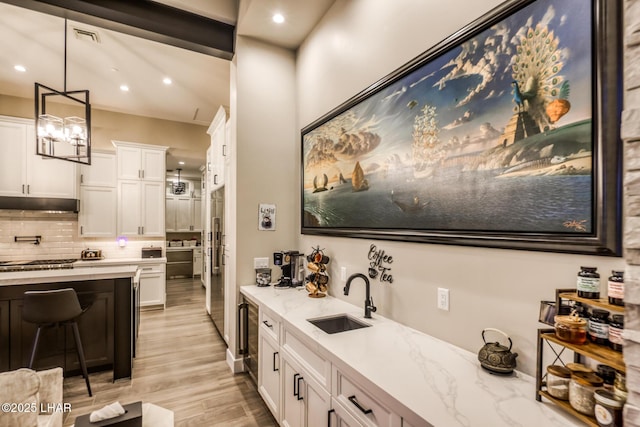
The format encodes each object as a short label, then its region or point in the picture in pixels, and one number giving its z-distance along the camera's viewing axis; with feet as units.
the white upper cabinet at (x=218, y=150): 12.80
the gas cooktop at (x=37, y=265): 13.96
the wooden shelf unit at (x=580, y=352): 2.89
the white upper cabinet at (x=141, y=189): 17.63
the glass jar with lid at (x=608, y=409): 2.78
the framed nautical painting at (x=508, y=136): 3.46
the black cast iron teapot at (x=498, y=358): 4.06
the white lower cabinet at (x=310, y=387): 4.06
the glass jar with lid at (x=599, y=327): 3.17
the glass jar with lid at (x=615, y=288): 2.94
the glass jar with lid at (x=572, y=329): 3.21
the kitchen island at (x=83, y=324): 9.19
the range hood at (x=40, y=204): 15.06
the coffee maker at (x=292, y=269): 9.88
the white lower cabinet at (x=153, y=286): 17.54
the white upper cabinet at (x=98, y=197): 16.83
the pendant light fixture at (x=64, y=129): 9.74
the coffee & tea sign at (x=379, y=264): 6.62
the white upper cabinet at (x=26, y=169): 15.21
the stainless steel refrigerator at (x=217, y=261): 12.81
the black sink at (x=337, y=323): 6.73
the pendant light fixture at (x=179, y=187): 28.90
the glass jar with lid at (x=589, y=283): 3.20
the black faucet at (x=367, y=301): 6.61
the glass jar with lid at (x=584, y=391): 3.06
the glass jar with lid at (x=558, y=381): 3.30
